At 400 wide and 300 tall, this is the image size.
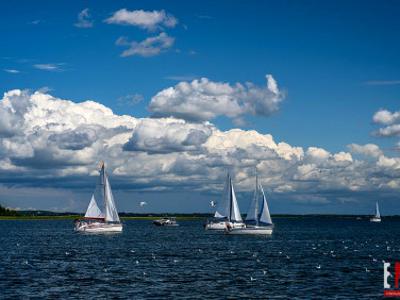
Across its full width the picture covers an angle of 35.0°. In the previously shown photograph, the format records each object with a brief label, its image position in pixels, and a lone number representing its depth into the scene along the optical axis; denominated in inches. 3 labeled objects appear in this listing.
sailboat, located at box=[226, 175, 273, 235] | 5310.0
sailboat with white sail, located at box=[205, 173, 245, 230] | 5900.6
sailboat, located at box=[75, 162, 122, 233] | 5738.2
